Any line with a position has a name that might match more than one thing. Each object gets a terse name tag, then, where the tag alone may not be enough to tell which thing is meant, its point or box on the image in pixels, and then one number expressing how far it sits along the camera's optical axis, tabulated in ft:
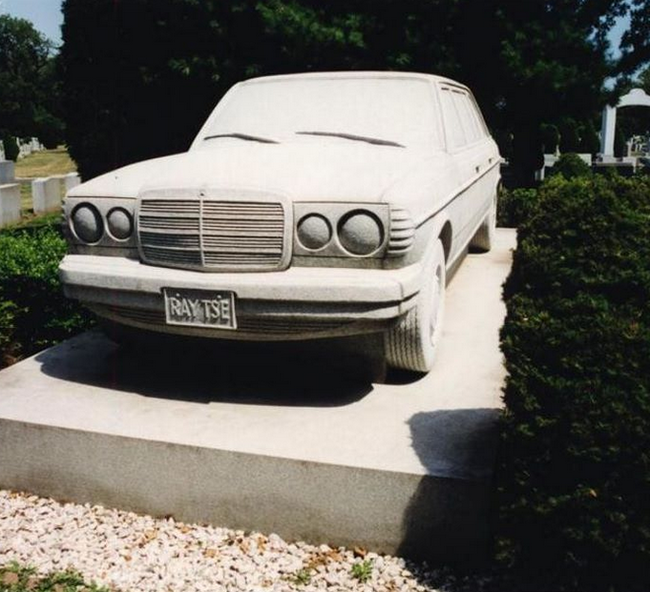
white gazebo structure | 107.34
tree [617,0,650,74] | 45.16
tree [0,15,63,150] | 209.97
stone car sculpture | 11.25
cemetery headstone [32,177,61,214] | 51.01
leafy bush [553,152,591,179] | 44.00
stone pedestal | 9.98
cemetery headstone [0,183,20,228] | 45.11
